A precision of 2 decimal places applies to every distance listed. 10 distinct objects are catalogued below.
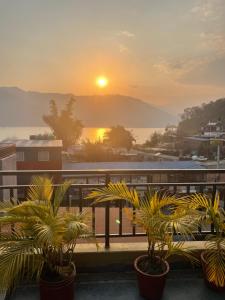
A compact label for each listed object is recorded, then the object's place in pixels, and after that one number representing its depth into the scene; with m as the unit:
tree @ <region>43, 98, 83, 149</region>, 40.12
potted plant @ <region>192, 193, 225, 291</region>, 2.24
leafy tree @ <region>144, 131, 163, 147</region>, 41.25
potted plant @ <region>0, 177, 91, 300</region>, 1.88
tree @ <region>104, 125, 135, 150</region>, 40.75
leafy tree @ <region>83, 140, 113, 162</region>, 30.11
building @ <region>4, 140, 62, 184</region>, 17.48
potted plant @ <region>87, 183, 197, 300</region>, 2.14
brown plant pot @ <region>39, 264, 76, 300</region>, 2.11
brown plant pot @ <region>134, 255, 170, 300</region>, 2.25
